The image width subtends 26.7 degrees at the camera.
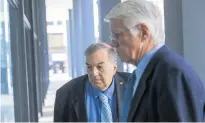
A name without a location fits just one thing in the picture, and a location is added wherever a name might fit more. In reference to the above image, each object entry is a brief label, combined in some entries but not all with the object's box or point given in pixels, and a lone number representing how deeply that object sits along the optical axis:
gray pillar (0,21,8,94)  3.14
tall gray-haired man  1.46
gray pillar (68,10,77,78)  26.04
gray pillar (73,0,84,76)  18.83
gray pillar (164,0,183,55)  3.70
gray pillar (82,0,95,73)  12.90
